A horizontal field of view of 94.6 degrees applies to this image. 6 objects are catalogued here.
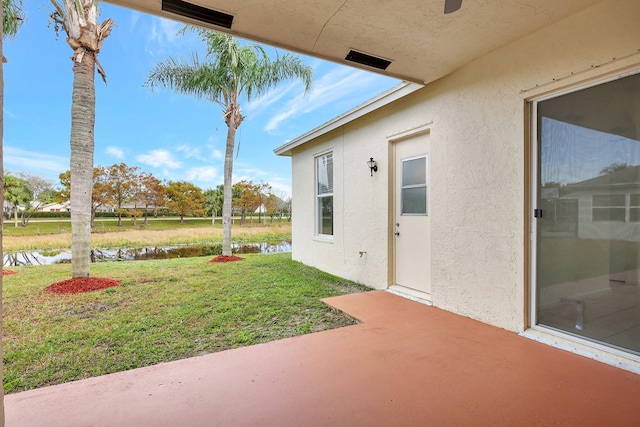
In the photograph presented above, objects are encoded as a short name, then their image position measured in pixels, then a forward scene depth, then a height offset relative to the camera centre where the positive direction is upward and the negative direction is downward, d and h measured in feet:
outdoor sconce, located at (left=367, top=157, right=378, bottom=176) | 15.70 +2.59
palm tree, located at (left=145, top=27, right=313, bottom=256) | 25.68 +12.43
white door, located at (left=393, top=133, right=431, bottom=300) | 13.29 -0.20
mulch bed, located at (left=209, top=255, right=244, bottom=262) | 26.09 -4.03
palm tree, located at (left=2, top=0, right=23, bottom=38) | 16.08 +11.02
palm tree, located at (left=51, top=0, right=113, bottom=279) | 15.99 +5.76
